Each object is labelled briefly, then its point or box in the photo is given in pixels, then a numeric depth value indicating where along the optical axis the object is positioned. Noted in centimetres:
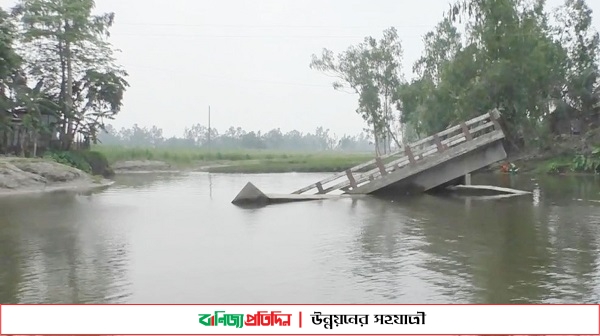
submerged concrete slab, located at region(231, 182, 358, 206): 1878
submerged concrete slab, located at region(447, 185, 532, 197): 2062
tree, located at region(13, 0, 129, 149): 3809
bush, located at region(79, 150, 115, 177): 3956
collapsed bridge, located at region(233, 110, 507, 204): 1964
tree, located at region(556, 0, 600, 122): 3944
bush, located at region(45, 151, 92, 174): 3553
